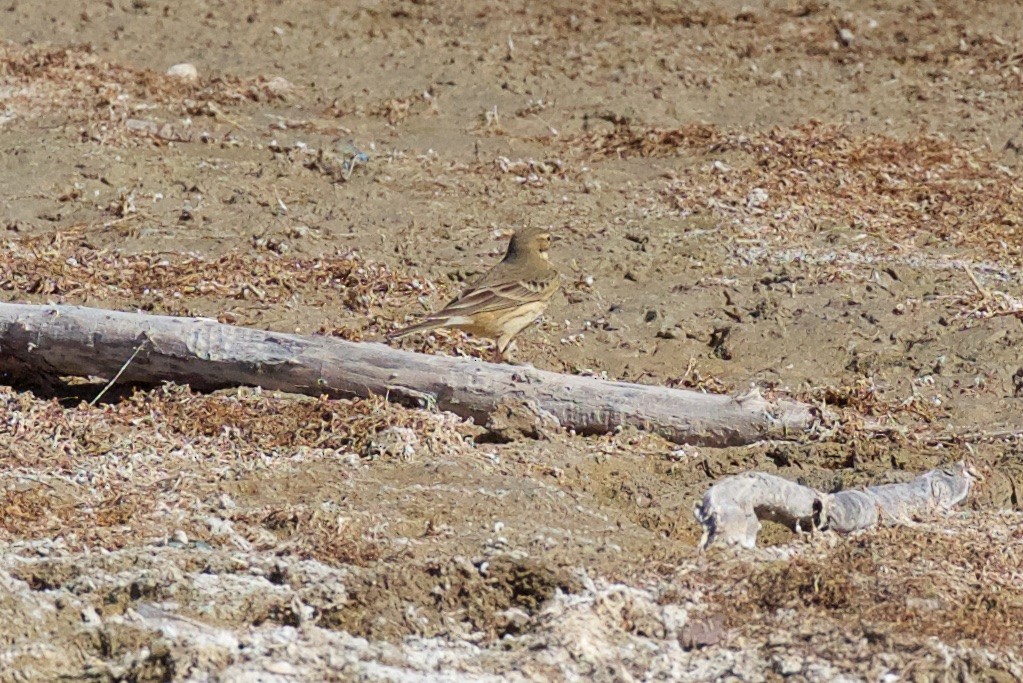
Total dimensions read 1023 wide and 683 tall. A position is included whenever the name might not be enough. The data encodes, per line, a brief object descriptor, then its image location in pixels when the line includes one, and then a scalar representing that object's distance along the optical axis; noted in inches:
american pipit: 665.0
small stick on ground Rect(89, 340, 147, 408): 598.2
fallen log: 578.6
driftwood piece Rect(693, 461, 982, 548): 481.1
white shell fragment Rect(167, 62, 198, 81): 1092.5
